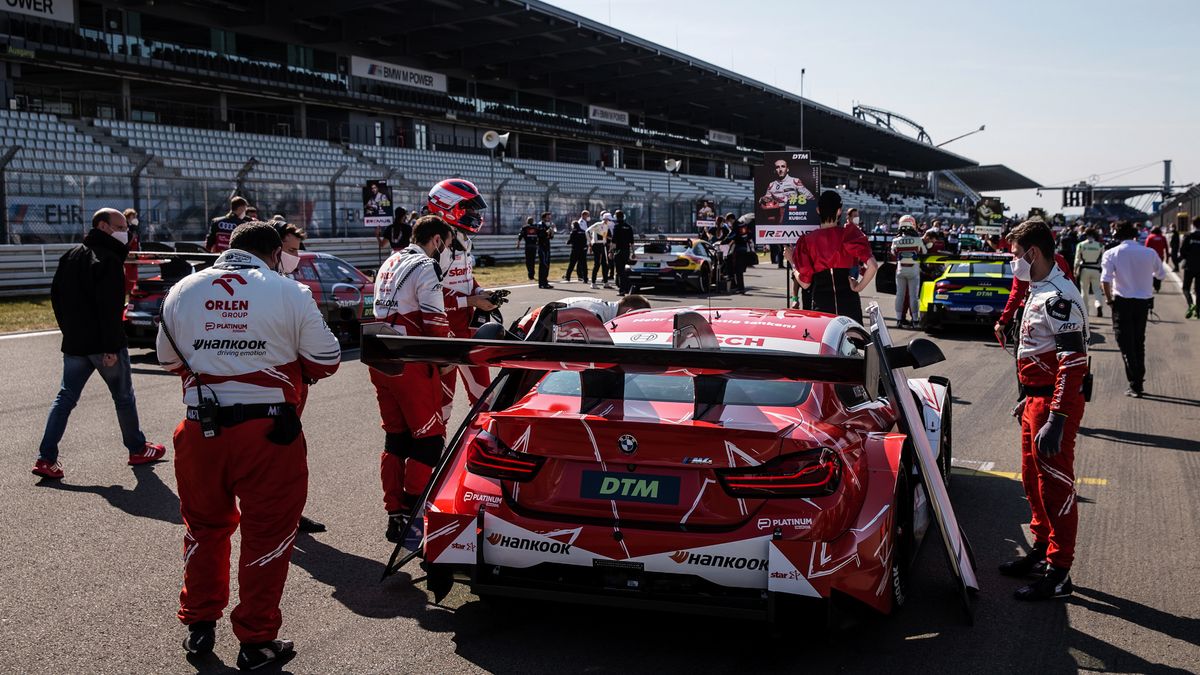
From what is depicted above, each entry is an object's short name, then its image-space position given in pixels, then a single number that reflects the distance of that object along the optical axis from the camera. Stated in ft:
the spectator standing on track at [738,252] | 86.38
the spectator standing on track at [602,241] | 89.15
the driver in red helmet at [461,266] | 19.80
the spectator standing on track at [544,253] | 82.52
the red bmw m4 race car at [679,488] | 12.36
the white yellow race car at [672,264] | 79.36
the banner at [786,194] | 44.45
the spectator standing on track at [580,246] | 86.74
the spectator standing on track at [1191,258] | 58.75
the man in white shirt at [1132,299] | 34.50
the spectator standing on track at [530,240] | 88.17
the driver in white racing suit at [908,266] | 55.11
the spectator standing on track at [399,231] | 70.79
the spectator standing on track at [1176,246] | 86.02
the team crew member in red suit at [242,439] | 13.11
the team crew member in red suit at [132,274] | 42.26
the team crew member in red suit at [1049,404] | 15.94
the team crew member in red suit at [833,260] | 27.91
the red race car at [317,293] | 41.09
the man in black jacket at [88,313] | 22.82
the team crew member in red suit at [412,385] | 18.28
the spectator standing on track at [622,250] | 80.02
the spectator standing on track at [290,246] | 35.09
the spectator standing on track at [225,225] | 45.03
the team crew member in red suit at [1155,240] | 67.46
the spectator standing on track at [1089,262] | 58.08
